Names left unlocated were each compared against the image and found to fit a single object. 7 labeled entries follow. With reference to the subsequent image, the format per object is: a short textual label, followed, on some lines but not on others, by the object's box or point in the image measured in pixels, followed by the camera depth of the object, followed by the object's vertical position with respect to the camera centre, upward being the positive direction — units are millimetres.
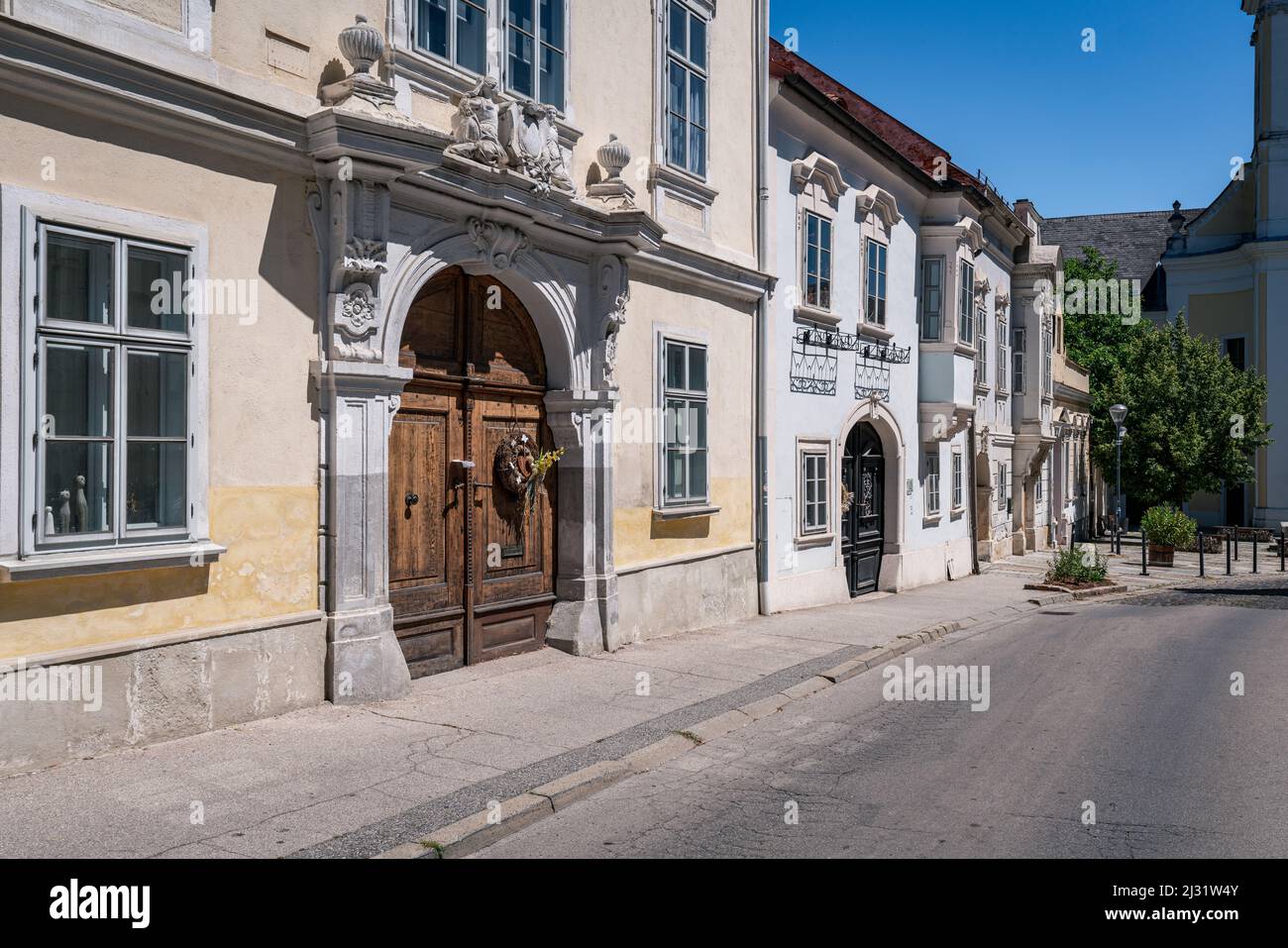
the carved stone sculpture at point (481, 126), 8914 +3025
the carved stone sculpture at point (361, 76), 7691 +2995
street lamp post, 27438 +1603
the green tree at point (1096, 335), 41750 +5765
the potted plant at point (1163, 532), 26250 -1513
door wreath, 10078 +78
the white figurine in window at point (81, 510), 6383 -221
